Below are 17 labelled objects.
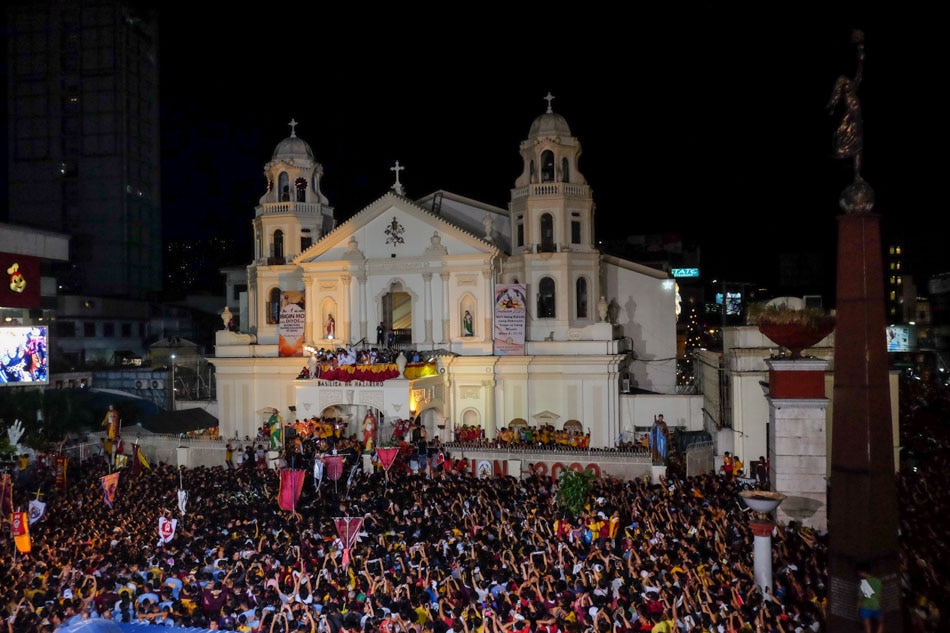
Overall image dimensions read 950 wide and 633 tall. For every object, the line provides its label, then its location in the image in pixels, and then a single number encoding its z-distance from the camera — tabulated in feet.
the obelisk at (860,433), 35.22
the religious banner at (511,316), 107.65
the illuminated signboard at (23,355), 100.48
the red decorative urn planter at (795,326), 51.39
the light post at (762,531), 41.22
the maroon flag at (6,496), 65.46
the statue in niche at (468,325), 111.75
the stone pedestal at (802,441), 51.06
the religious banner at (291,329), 117.80
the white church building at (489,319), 108.06
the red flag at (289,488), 64.59
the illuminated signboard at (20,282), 104.73
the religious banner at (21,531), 56.34
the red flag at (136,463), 87.31
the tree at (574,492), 60.75
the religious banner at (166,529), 55.21
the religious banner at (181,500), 64.08
